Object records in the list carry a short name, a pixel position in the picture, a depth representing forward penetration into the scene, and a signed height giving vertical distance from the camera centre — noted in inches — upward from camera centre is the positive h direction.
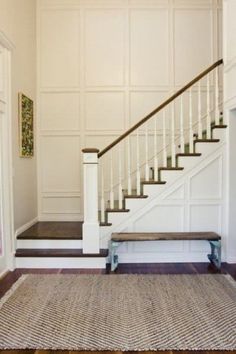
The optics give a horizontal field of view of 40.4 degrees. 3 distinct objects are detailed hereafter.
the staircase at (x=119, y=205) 156.9 -19.6
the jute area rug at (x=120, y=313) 91.6 -50.1
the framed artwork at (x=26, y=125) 177.8 +23.8
